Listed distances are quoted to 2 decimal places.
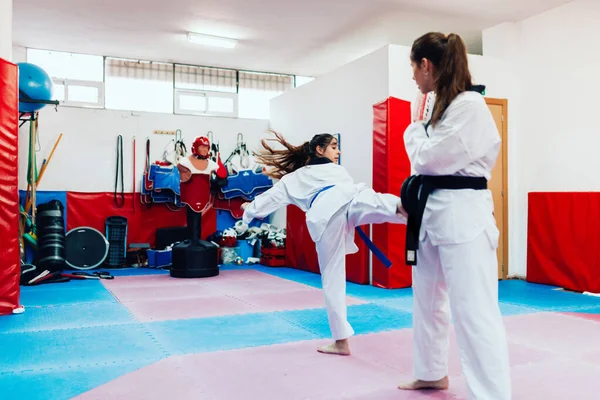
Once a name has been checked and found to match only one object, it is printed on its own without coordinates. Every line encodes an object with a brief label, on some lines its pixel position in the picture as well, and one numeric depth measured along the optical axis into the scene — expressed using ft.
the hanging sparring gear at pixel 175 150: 29.81
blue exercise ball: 18.78
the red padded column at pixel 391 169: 20.31
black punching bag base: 23.68
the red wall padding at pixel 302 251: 22.49
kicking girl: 10.68
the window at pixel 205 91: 31.76
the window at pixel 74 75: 28.81
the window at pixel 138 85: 30.27
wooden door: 22.91
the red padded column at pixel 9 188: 15.06
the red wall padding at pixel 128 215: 28.22
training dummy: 23.70
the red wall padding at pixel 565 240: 19.66
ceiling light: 26.16
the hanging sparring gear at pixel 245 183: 29.43
